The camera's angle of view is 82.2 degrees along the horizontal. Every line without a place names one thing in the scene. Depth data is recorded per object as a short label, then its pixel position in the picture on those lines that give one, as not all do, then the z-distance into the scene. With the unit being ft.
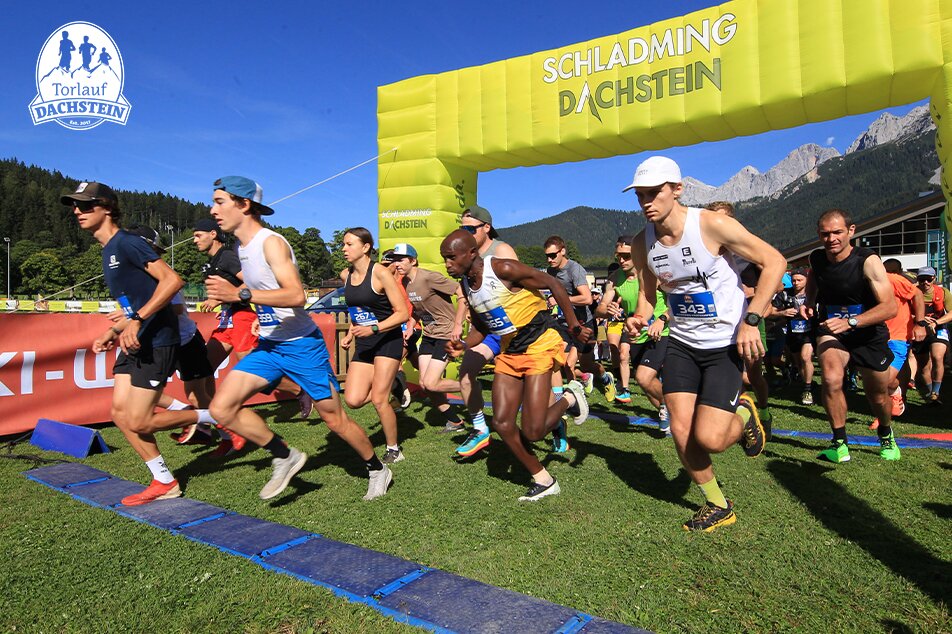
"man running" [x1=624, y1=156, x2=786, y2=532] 10.13
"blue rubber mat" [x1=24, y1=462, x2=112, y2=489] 14.26
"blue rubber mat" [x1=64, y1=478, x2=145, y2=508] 12.71
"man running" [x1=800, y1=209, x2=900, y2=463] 14.67
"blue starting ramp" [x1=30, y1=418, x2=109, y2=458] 17.30
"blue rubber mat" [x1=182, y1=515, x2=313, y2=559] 9.92
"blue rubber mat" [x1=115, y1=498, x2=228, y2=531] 11.32
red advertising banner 20.53
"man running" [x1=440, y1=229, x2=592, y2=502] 13.01
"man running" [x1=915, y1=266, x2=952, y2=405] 24.82
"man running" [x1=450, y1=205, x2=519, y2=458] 16.12
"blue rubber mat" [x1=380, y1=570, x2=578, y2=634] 7.32
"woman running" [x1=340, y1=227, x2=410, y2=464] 16.55
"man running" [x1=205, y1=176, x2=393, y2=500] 12.07
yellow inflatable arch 21.95
